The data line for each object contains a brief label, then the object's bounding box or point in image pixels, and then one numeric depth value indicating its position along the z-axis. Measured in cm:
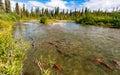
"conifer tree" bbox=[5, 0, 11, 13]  4074
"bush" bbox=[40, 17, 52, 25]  2969
